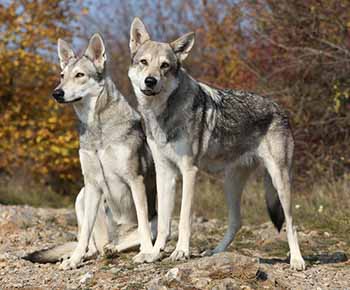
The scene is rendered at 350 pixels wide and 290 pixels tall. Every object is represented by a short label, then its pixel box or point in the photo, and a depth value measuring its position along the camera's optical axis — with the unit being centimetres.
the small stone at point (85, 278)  1108
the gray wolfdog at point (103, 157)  1295
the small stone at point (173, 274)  998
